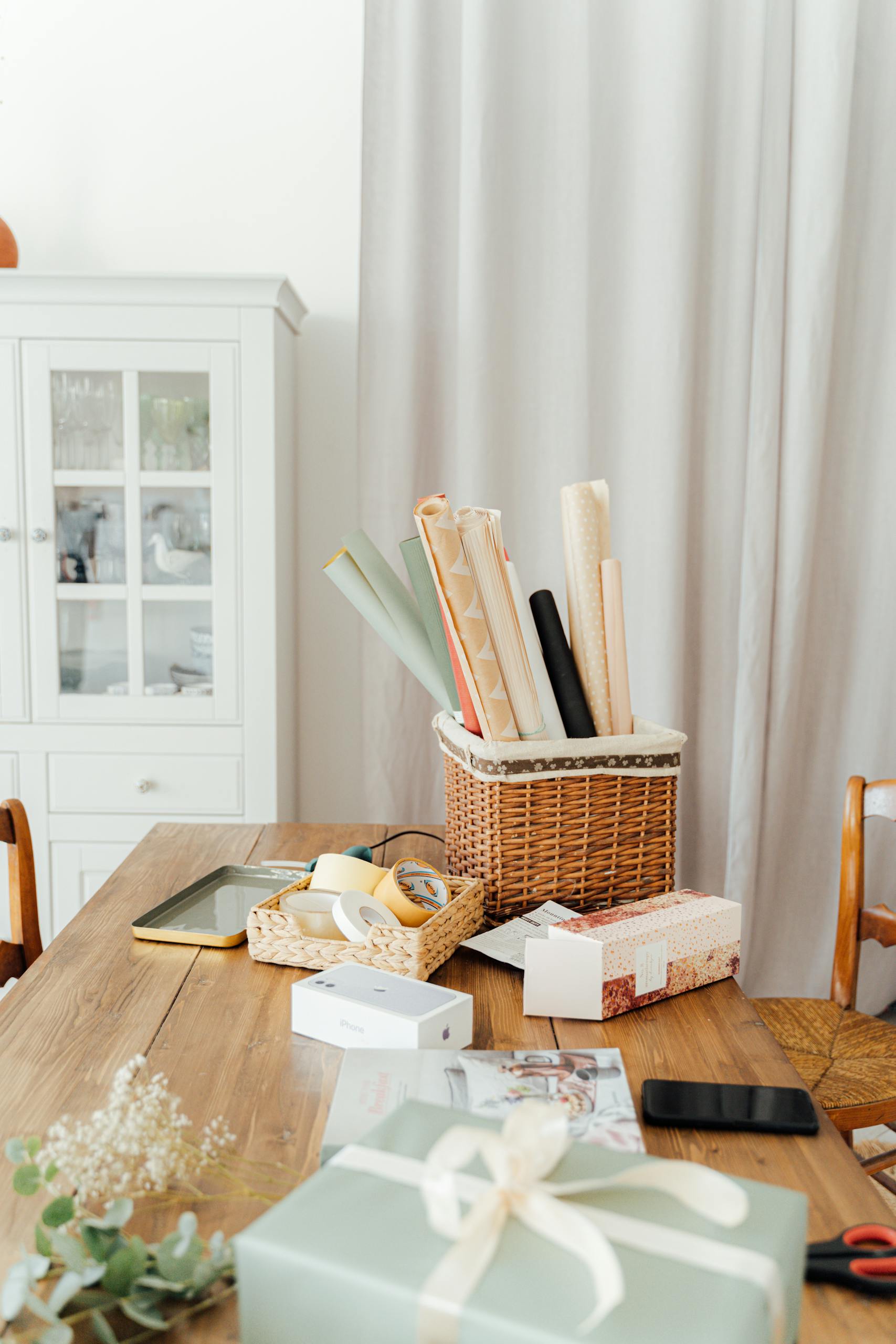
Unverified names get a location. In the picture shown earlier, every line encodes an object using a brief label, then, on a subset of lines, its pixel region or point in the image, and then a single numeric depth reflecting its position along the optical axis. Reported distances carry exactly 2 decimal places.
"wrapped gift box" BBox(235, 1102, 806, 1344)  0.45
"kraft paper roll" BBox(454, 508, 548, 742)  1.16
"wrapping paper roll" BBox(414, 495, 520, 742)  1.12
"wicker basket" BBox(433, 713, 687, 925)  1.15
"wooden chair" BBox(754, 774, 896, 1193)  1.40
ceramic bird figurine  2.17
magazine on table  0.70
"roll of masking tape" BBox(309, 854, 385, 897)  1.11
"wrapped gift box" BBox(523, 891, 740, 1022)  0.93
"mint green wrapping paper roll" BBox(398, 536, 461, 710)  1.27
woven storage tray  0.98
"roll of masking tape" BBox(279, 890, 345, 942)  1.06
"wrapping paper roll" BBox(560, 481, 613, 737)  1.25
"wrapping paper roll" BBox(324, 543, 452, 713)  1.28
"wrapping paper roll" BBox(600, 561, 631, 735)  1.24
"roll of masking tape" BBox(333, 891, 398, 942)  1.01
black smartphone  0.75
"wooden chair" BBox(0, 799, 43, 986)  1.32
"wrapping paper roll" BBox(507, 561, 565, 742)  1.22
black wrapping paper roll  1.24
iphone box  0.82
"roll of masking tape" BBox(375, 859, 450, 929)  1.07
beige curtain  2.27
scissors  0.58
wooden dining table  0.66
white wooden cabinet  2.11
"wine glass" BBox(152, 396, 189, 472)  2.15
